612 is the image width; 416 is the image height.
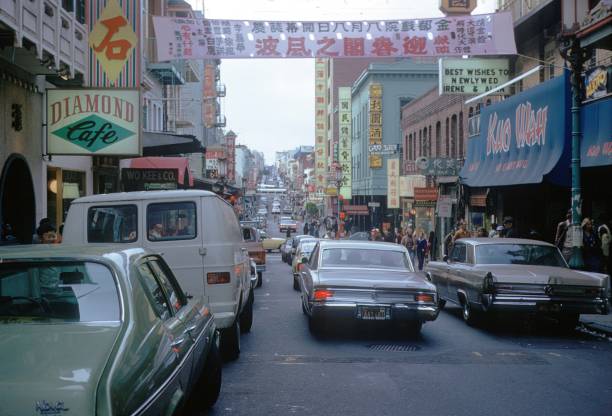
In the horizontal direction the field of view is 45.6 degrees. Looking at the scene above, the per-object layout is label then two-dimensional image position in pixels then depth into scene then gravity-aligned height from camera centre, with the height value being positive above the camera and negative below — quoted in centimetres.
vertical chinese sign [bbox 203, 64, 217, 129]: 6206 +971
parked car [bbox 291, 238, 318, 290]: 2009 -139
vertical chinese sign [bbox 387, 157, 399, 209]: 4506 +130
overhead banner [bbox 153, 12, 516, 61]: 1702 +392
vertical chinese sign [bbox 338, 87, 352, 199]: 6731 +576
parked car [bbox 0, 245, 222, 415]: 353 -76
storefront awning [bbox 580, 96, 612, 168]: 1612 +164
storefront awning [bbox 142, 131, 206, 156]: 2375 +211
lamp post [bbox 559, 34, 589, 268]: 1455 +171
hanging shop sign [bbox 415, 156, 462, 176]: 3071 +166
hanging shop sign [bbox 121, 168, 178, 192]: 2608 +102
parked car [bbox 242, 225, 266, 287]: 2195 -156
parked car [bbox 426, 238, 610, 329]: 1106 -121
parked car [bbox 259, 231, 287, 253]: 4832 -255
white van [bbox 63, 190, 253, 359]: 884 -36
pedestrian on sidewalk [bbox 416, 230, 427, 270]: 2838 -167
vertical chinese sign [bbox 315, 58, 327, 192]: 9488 +1135
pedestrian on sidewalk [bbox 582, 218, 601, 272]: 1584 -101
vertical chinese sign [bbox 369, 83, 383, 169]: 5266 +652
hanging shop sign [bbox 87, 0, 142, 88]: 1609 +369
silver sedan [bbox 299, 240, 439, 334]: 1036 -132
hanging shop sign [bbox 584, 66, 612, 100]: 1666 +287
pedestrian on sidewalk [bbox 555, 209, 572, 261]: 1680 -67
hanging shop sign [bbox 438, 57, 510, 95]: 2556 +459
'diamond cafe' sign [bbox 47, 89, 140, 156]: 1540 +183
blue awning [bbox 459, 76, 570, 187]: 1848 +190
